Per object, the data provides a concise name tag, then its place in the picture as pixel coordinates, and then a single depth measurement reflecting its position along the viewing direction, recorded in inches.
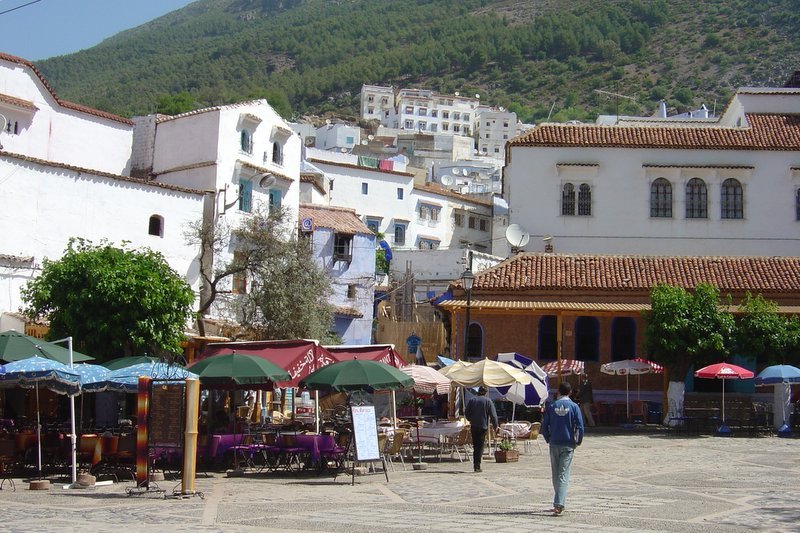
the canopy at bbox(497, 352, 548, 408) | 997.8
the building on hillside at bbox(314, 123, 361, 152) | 4670.3
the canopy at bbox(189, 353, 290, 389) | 759.1
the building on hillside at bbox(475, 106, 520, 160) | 5984.3
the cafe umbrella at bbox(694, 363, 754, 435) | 1143.0
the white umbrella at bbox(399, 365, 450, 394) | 937.5
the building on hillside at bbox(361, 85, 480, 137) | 6097.4
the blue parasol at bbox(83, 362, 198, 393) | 745.6
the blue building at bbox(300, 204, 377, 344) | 1883.6
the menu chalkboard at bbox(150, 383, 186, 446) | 633.6
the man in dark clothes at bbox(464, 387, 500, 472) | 778.2
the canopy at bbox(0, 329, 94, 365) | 748.6
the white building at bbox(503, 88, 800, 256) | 1745.8
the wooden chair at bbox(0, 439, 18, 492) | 728.3
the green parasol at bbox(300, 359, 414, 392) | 761.0
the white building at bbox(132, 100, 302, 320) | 1590.8
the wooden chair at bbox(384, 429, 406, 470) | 813.2
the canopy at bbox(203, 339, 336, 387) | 824.9
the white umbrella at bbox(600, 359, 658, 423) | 1246.9
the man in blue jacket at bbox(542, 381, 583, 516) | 545.3
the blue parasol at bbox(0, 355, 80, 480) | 687.7
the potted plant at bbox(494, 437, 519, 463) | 876.6
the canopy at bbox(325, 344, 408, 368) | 919.0
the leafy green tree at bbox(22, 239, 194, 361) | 1026.1
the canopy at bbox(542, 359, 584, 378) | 1310.3
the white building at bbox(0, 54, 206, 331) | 1280.8
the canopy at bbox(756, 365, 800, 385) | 1120.8
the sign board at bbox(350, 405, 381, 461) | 690.2
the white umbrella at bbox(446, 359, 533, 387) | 896.3
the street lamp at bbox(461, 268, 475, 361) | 1123.2
